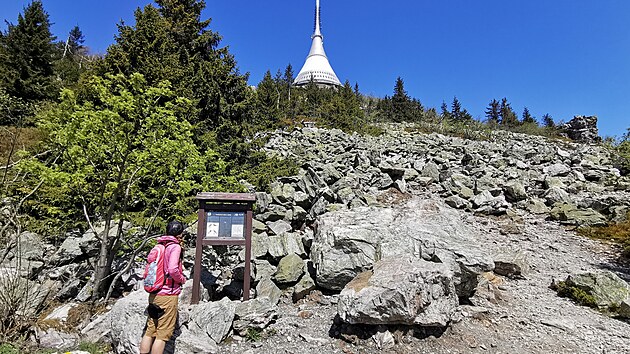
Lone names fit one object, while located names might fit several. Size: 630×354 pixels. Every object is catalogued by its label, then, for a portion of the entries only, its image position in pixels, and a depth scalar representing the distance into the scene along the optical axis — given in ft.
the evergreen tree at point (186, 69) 32.40
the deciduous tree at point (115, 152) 16.43
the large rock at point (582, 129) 130.31
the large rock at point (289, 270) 20.52
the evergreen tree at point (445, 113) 158.34
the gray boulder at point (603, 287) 18.53
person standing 12.87
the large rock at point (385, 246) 18.24
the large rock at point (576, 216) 33.91
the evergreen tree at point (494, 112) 181.43
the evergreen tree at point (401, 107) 159.43
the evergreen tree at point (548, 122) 151.81
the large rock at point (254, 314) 15.99
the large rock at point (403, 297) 14.23
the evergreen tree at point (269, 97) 90.48
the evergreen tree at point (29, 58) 63.77
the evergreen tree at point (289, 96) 138.33
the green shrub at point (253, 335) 15.61
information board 18.67
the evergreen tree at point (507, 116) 161.47
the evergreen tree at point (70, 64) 77.05
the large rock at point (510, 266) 22.59
